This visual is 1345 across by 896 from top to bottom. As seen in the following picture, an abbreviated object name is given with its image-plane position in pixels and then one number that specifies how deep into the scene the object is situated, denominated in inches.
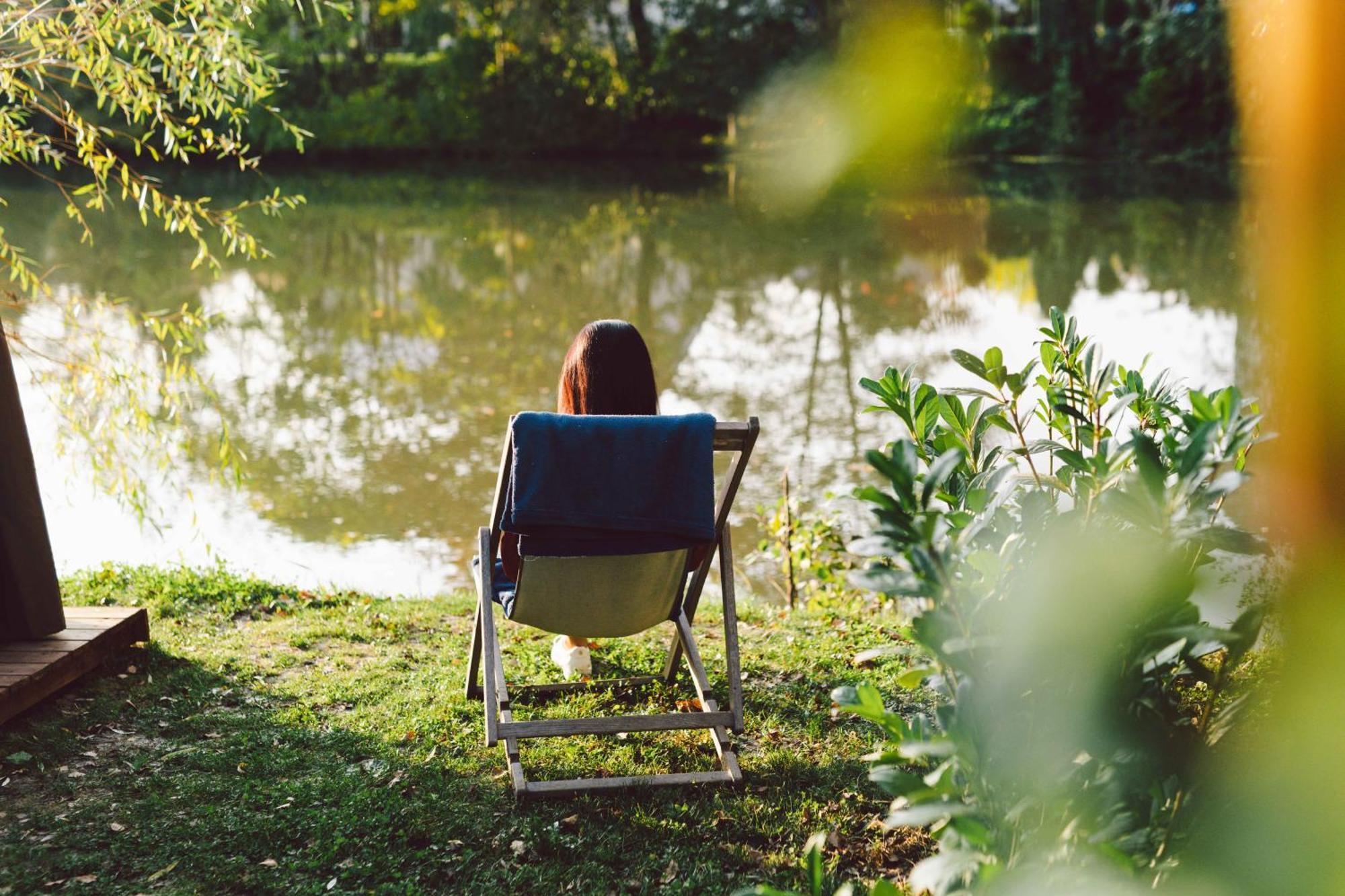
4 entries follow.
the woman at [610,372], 143.2
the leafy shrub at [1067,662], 70.1
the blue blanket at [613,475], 127.6
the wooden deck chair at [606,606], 132.4
